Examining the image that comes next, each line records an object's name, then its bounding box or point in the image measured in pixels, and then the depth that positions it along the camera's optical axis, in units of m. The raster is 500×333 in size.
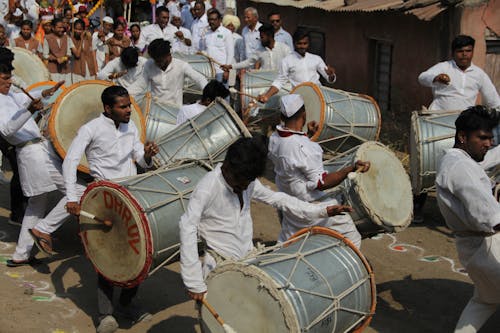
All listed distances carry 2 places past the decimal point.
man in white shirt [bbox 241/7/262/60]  11.77
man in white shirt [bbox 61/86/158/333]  5.46
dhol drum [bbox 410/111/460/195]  7.54
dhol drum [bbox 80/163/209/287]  4.98
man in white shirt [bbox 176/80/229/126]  7.39
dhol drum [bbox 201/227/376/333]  3.95
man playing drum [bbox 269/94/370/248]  5.41
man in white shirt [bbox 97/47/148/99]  8.73
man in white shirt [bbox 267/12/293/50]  11.56
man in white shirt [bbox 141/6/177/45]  12.55
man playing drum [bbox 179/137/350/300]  4.20
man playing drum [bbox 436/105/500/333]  4.50
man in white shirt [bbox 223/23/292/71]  10.73
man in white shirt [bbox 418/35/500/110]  7.90
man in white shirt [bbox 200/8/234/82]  12.00
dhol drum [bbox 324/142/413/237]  5.64
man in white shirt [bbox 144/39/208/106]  8.46
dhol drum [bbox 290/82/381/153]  8.59
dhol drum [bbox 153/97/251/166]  6.89
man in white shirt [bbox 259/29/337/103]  9.29
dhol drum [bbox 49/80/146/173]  6.75
